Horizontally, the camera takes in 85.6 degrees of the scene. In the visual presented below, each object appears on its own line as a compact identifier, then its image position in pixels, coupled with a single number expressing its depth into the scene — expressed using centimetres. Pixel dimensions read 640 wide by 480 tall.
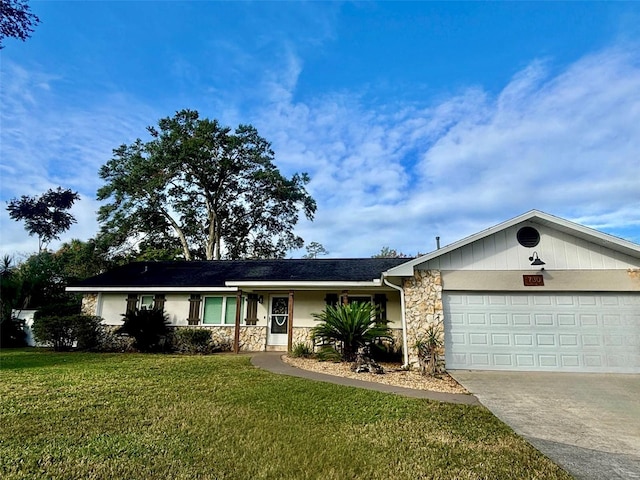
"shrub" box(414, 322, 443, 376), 841
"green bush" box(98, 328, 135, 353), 1338
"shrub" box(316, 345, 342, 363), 1009
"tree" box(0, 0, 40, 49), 921
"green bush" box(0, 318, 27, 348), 1466
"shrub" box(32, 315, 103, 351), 1230
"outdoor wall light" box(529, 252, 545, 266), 895
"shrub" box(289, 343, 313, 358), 1112
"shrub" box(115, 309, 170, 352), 1254
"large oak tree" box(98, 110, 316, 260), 2419
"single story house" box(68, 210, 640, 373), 859
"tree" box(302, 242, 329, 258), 3319
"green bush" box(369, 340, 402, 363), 1091
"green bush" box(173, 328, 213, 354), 1243
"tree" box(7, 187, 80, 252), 2480
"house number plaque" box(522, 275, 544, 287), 893
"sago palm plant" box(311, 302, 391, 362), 959
